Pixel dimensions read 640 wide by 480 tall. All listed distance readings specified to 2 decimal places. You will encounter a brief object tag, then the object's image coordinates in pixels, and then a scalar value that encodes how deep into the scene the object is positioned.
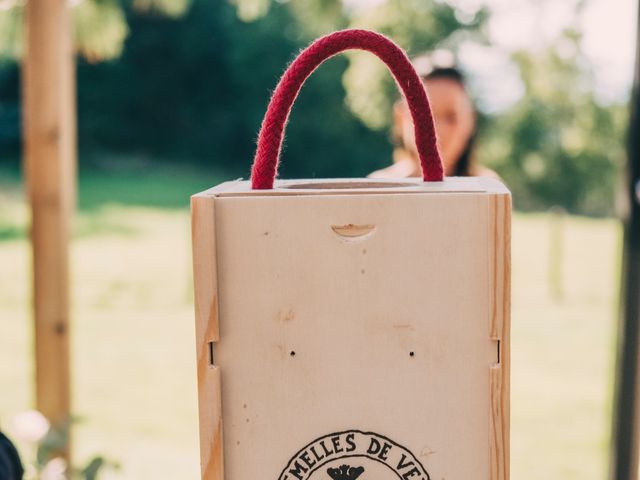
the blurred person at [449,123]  2.03
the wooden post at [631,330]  1.97
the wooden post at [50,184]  1.88
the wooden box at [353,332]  0.65
